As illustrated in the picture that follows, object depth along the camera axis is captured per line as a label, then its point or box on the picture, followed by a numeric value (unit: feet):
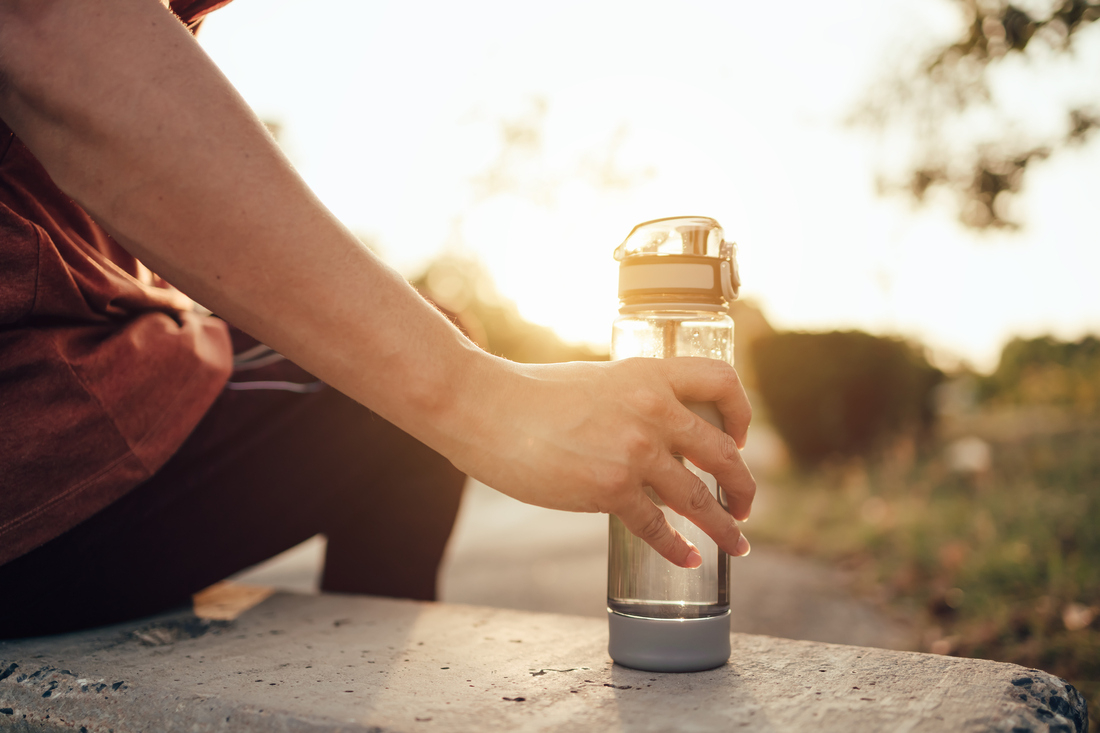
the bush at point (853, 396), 24.48
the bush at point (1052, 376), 23.04
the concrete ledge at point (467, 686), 3.09
